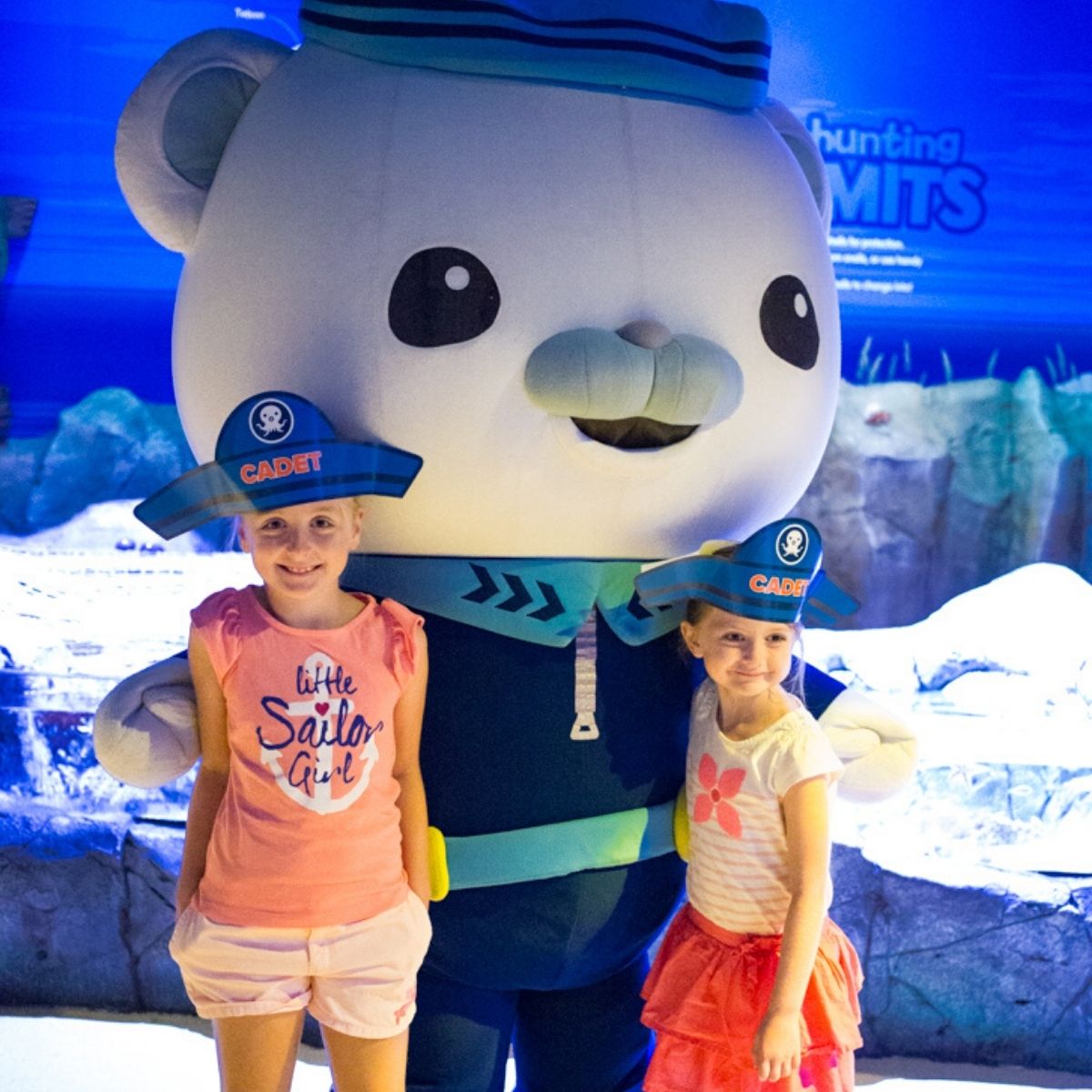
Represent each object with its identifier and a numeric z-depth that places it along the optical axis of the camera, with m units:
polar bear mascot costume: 1.87
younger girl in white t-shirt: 1.86
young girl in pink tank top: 1.76
